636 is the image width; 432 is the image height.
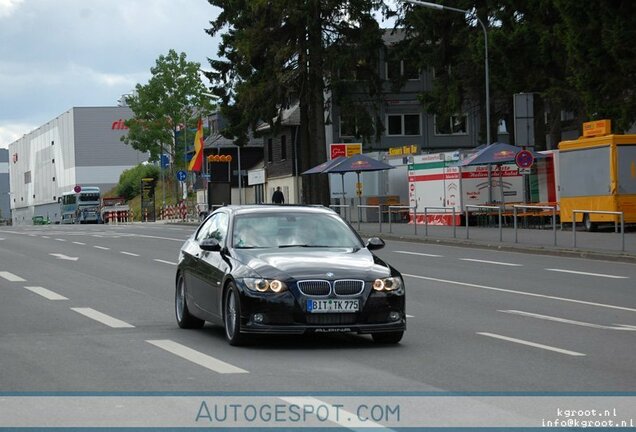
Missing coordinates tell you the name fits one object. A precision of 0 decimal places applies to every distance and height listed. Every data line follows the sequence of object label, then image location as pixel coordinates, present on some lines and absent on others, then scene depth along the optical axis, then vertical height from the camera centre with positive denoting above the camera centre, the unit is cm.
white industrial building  15275 +619
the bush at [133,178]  13038 +273
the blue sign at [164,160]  10612 +353
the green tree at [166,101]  11338 +869
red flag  7994 +295
